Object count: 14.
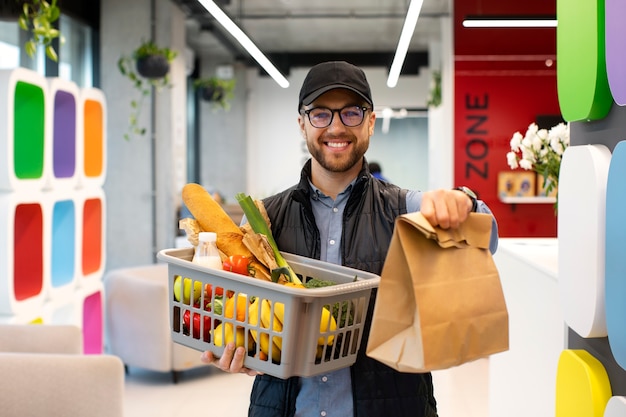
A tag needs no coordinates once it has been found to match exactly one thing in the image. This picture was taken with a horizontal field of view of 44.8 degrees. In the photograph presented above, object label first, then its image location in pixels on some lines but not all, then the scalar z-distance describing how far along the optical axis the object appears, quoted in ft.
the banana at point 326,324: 4.88
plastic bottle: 5.43
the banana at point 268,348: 4.92
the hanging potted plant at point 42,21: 13.83
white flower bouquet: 12.03
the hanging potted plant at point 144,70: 24.04
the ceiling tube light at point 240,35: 12.14
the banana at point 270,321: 4.79
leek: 5.74
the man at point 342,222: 5.97
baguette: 5.69
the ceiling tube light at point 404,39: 12.03
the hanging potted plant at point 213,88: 35.12
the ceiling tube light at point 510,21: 21.12
